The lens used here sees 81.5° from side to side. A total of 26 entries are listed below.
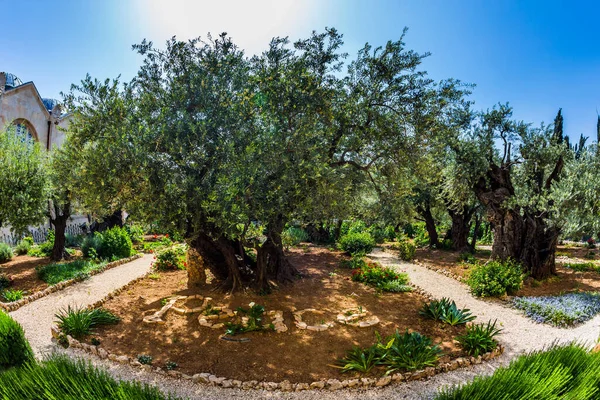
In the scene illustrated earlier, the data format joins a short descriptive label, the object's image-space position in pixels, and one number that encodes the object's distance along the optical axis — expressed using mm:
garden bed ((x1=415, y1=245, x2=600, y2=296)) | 13852
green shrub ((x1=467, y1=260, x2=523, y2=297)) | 12891
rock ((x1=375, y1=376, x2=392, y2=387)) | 6652
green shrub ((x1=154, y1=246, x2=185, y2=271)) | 16344
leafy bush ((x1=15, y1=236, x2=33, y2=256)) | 19391
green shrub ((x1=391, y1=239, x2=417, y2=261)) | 20891
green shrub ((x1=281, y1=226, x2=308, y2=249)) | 24747
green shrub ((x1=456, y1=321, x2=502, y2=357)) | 7938
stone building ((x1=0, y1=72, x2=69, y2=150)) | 27406
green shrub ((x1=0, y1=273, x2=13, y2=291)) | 12946
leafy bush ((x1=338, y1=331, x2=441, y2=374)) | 7121
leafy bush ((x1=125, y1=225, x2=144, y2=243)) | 24294
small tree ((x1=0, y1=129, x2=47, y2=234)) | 13289
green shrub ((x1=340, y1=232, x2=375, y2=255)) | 20891
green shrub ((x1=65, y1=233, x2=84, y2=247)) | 22559
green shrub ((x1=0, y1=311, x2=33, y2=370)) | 5949
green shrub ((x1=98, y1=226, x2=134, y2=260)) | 18312
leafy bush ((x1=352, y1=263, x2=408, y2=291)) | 14078
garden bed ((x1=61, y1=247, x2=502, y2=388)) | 7238
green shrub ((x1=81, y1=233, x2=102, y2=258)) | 18188
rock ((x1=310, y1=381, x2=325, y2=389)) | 6520
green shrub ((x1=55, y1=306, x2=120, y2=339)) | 8484
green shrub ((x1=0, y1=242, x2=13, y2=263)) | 17427
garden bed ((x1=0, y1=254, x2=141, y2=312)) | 11602
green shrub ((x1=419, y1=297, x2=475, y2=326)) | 9633
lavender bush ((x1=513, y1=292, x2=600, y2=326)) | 10391
